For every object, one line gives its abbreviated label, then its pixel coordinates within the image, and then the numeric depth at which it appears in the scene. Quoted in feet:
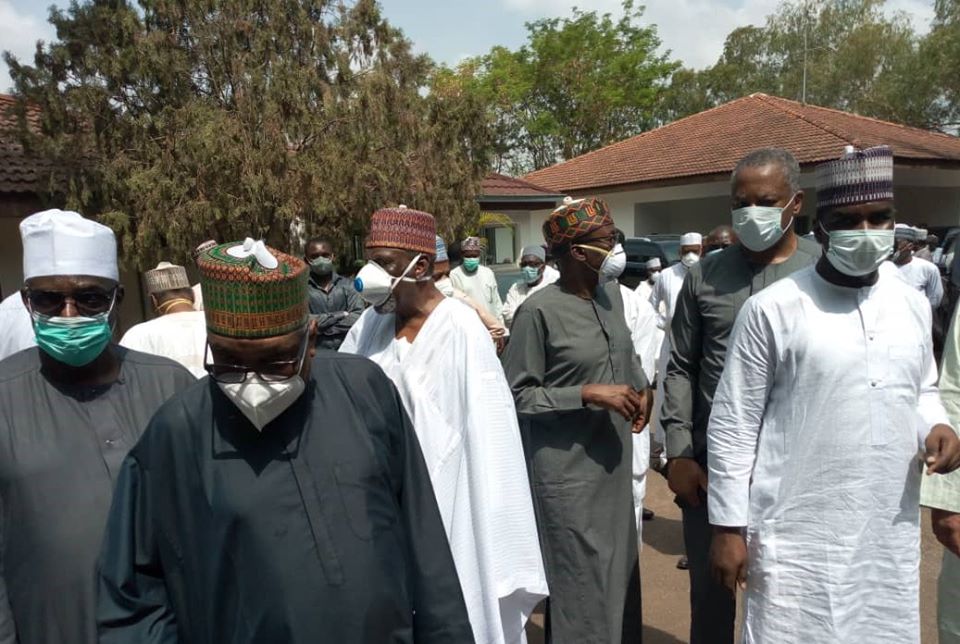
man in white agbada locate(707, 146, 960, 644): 6.89
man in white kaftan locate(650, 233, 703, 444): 20.92
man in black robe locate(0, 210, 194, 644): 5.88
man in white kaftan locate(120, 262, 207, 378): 11.62
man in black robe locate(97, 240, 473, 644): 4.74
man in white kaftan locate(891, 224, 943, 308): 25.04
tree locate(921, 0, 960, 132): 81.00
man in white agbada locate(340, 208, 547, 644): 7.75
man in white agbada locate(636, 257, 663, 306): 28.36
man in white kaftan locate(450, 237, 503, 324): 27.37
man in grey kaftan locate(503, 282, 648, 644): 9.53
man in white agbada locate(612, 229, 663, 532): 14.96
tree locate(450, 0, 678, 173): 105.19
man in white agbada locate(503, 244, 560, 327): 26.81
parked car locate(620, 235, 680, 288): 51.56
